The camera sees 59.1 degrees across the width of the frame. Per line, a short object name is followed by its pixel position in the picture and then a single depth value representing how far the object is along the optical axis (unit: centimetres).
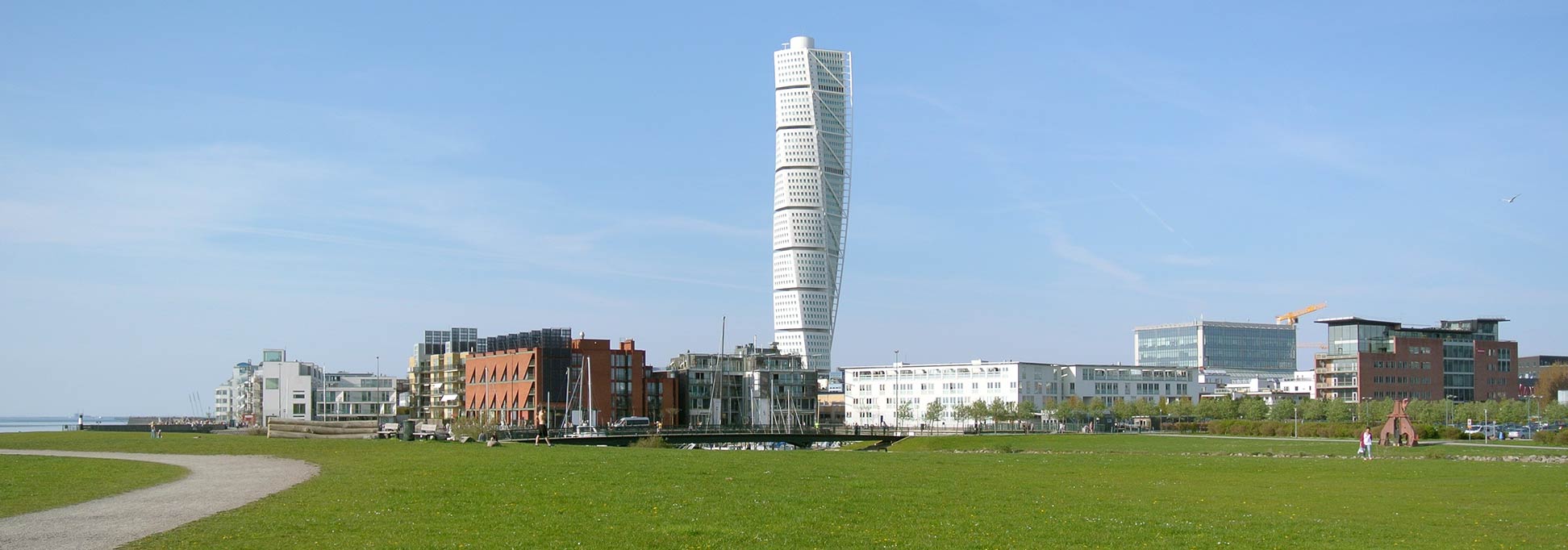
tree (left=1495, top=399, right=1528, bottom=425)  14062
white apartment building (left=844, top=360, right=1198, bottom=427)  18150
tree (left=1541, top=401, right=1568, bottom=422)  14538
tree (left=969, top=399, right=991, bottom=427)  16550
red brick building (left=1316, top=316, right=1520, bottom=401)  18212
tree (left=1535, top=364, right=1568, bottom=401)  19375
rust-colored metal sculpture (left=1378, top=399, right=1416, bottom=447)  7512
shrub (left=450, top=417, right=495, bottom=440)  9238
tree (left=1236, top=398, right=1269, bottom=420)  15462
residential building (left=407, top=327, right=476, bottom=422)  17325
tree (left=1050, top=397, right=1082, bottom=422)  16625
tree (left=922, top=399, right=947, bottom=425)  17762
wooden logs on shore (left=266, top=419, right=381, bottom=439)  7956
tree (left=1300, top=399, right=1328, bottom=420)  15588
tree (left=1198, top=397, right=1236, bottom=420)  16025
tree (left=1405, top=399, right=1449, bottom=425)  14388
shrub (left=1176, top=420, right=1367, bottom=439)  9694
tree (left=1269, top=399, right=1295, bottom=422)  15662
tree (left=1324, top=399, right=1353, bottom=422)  14912
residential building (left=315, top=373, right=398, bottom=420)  18638
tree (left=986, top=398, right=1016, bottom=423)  16412
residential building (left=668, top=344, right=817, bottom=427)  17225
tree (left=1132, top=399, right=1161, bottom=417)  16762
